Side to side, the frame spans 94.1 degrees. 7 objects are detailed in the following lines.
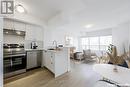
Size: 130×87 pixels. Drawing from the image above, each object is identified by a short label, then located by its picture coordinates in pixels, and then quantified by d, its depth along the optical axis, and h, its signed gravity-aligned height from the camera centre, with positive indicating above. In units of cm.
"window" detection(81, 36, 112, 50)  529 +18
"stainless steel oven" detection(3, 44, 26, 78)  210 -55
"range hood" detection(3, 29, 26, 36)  222 +50
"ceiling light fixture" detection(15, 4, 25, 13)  230 +143
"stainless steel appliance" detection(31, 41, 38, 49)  306 -3
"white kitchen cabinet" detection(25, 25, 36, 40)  287 +56
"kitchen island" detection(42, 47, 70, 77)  222 -66
